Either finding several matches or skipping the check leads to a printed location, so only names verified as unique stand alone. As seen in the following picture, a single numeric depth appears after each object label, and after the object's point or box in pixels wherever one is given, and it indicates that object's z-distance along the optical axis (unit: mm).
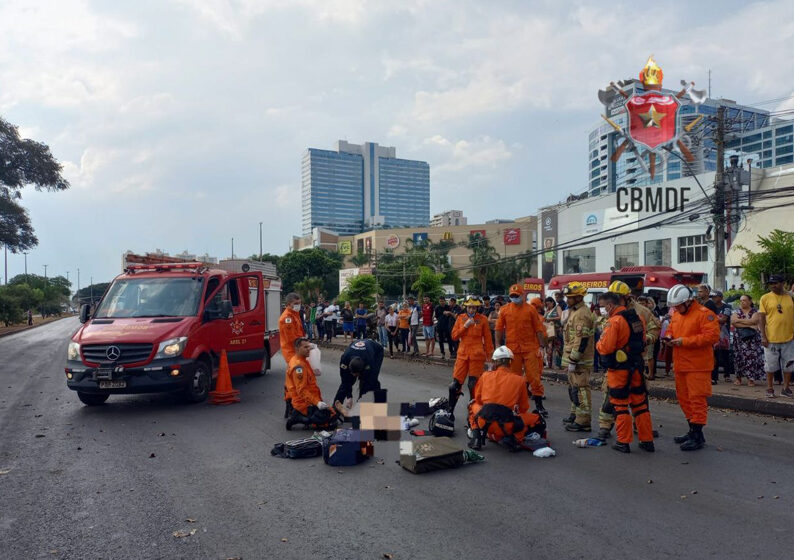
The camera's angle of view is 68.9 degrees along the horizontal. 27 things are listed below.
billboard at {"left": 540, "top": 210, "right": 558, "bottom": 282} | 49000
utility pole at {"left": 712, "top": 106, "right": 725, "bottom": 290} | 18609
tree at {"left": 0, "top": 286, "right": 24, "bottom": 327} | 44250
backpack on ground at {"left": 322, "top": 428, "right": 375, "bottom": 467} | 6230
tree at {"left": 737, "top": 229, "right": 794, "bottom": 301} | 17266
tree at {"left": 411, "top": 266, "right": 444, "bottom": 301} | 48603
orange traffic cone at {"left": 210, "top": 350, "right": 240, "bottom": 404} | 9945
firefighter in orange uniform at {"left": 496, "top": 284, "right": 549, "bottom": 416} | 8471
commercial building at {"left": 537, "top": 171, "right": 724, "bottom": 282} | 35938
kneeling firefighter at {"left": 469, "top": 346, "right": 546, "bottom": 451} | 6613
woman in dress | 10961
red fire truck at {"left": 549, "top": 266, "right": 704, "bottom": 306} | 21842
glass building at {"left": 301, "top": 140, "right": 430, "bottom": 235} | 151225
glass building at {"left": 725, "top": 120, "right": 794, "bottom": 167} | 91550
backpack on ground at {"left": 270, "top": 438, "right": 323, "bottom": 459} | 6504
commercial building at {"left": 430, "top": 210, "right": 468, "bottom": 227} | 157625
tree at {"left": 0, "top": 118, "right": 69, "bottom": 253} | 36938
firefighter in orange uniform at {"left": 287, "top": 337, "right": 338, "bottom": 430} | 7785
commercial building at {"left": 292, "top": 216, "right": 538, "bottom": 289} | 103000
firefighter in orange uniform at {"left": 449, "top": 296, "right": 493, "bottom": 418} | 8398
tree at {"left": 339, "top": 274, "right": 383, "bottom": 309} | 47719
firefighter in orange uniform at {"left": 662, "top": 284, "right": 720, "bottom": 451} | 6641
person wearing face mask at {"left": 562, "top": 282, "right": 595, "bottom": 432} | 7547
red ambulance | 8945
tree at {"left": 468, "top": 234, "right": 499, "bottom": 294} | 72925
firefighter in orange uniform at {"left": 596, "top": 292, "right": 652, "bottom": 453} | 6578
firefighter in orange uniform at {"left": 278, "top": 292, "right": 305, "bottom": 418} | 9516
